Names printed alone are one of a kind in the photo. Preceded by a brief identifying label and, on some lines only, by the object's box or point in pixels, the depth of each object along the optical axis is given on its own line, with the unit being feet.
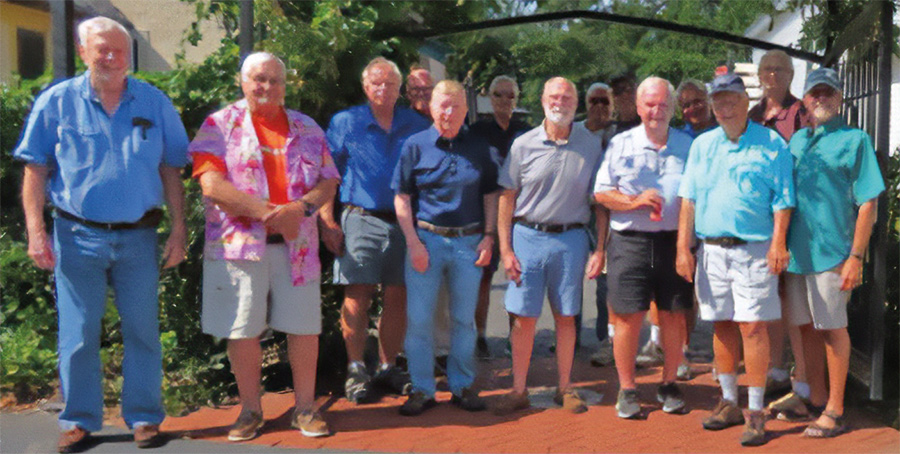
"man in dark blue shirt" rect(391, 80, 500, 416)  19.27
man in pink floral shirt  17.52
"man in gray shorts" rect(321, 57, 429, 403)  20.13
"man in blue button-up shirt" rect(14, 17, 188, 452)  16.57
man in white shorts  17.71
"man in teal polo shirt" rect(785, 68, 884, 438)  17.80
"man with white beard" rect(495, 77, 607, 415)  19.53
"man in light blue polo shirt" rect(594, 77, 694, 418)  19.13
